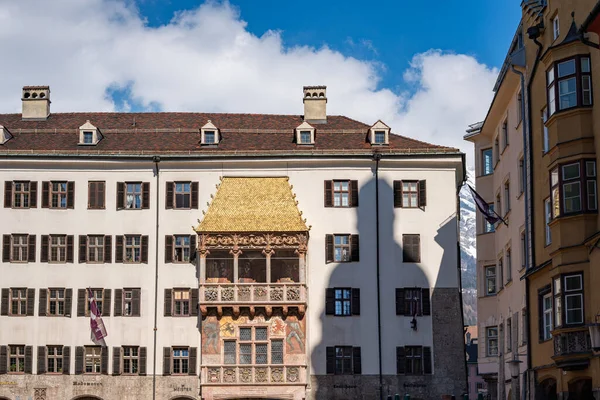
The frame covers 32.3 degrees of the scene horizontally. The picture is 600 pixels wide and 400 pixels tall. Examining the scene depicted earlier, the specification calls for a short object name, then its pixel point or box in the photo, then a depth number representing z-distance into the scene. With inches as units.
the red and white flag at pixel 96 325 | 2233.0
